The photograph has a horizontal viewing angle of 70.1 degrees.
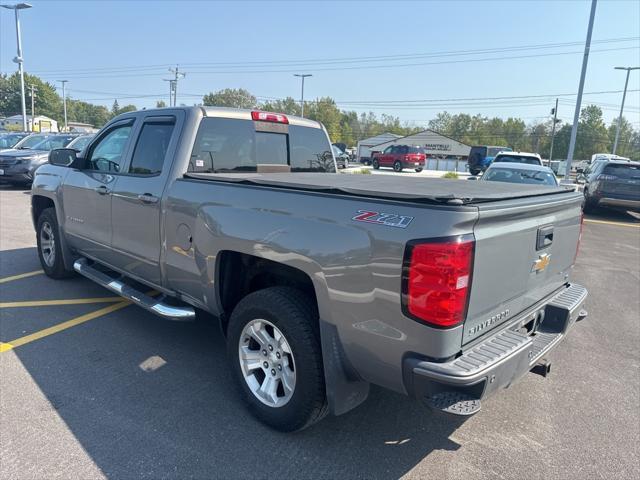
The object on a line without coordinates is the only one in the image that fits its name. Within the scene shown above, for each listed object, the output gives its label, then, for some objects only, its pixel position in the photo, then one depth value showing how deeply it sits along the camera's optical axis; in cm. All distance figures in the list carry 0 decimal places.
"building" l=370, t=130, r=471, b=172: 7519
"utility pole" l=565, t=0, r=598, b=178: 1769
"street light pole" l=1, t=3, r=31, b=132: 2792
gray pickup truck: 216
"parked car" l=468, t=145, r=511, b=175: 3787
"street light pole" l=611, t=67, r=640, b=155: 4334
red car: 3781
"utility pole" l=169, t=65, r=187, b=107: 5161
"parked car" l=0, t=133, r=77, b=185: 1411
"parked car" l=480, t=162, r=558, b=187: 1042
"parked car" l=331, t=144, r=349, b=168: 2130
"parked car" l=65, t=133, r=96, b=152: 1371
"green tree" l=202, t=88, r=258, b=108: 7665
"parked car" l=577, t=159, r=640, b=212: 1291
